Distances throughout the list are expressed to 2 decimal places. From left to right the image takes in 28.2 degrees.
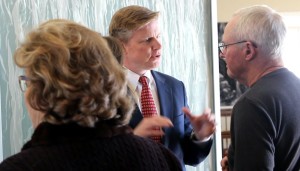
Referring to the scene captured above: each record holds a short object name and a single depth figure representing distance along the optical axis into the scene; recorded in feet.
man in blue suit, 6.54
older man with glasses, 5.64
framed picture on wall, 17.30
